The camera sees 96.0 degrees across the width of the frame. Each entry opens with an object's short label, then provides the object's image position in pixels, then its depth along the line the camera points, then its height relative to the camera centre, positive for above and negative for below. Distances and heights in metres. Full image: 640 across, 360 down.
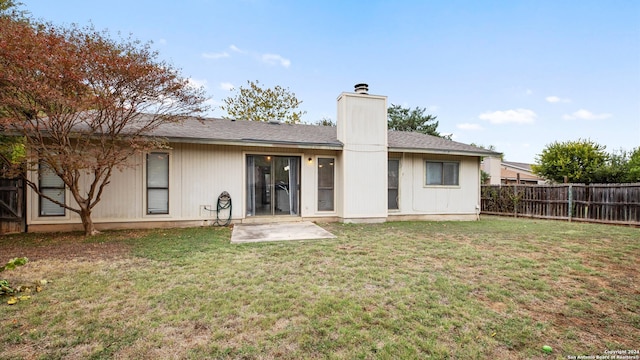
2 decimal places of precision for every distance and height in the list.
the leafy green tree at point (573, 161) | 14.77 +1.19
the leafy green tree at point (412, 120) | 26.39 +5.84
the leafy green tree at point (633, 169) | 13.20 +0.65
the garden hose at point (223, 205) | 7.71 -0.58
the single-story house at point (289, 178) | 7.09 +0.17
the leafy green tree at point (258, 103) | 21.44 +6.05
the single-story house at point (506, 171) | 22.78 +1.10
